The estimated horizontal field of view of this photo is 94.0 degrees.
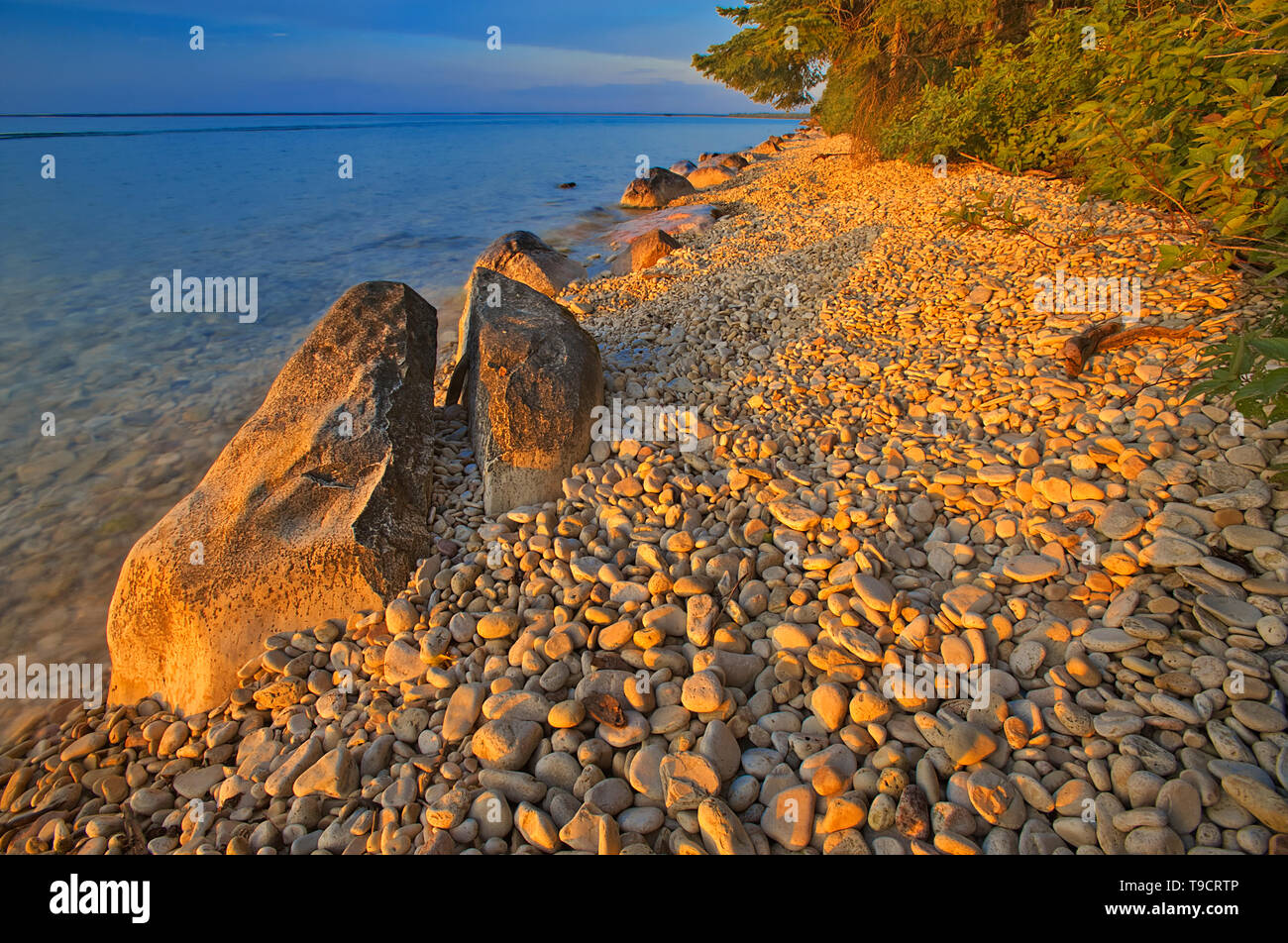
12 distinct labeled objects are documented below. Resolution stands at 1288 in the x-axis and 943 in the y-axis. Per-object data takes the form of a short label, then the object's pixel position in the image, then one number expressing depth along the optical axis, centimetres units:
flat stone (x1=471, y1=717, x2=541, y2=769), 221
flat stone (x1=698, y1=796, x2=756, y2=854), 187
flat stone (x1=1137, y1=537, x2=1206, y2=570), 246
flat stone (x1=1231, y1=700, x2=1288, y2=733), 190
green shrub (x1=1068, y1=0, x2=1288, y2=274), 258
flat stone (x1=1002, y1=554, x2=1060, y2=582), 266
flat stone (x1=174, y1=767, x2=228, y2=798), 249
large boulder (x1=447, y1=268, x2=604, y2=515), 372
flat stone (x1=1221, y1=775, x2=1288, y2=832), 169
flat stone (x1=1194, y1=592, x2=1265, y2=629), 220
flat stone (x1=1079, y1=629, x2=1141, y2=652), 228
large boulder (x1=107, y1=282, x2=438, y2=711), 303
